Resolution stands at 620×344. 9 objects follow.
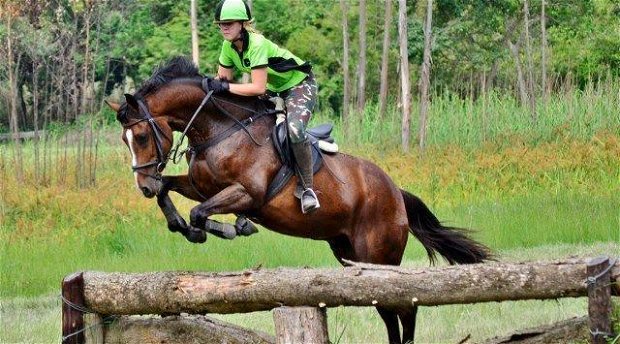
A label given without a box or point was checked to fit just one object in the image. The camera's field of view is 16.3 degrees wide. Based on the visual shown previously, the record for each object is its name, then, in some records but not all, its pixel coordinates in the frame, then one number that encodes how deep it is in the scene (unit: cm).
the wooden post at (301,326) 1164
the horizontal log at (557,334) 1149
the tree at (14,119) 2991
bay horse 1557
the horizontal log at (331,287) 1100
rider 1569
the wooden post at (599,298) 1068
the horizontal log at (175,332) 1268
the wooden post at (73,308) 1330
